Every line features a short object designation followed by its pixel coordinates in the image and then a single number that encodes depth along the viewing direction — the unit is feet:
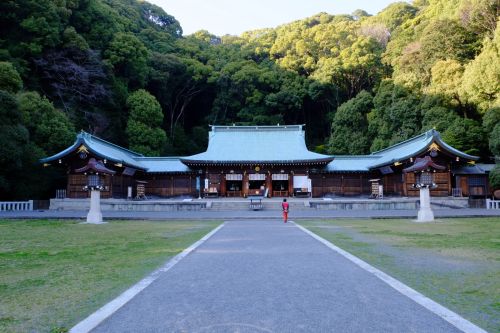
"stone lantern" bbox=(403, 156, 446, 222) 54.39
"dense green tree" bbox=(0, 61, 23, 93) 85.92
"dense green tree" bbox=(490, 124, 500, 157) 84.43
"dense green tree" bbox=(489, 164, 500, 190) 84.43
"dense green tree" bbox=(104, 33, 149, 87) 127.34
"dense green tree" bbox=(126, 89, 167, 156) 127.85
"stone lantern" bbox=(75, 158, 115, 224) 56.70
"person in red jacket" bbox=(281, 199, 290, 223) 54.54
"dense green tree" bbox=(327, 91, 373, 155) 129.76
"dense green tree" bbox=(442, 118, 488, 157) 98.43
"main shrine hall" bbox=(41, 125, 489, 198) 92.84
